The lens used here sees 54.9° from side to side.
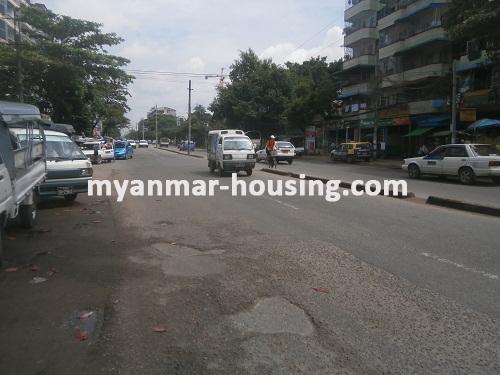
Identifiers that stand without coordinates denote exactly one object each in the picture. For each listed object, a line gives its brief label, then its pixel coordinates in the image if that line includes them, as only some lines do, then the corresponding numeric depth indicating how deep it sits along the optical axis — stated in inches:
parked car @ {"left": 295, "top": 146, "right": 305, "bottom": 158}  1890.4
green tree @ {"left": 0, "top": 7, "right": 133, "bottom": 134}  1298.0
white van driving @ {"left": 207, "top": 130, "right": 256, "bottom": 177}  820.0
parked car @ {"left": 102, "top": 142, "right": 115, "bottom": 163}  1364.4
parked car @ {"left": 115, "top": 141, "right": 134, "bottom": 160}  1587.1
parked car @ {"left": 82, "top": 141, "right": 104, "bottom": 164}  1230.8
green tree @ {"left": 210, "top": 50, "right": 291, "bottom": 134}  2265.0
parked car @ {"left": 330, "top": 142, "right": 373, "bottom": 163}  1461.6
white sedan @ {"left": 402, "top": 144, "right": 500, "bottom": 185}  720.3
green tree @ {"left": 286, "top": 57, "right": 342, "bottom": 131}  1953.7
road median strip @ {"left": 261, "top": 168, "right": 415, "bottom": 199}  543.2
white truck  249.2
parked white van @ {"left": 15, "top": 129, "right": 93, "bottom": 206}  452.1
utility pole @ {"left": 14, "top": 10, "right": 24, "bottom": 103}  1082.0
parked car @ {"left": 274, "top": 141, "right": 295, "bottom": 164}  1302.9
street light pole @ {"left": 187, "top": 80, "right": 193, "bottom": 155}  2237.3
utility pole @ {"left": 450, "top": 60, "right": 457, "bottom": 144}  1087.0
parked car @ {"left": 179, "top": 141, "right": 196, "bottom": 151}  2683.6
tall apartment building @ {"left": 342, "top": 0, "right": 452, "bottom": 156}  1461.6
